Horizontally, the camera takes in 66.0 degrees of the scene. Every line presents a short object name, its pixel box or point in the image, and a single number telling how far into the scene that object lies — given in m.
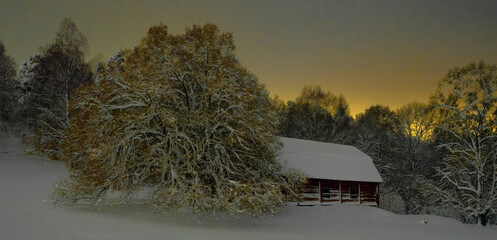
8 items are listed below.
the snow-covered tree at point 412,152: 44.38
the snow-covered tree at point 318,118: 51.06
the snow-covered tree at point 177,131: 16.52
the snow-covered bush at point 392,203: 39.44
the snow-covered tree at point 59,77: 34.31
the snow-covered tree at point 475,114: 25.88
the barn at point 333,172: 30.00
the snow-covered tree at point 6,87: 37.28
